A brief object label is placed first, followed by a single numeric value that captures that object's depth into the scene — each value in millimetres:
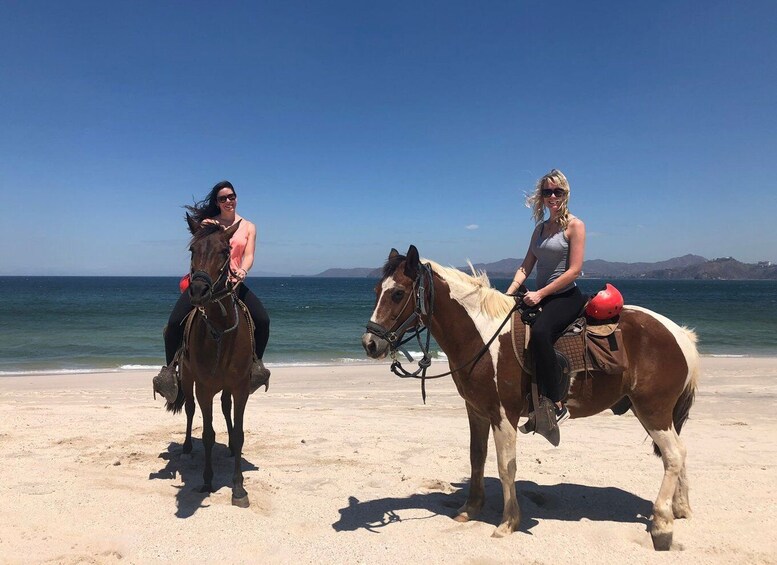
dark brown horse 3816
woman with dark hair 4816
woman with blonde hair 3639
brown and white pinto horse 3738
